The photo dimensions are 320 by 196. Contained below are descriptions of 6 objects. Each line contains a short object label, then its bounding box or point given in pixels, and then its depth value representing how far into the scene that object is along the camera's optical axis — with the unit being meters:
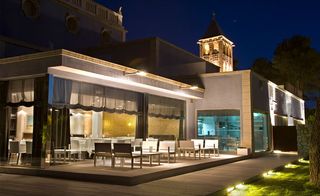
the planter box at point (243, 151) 11.03
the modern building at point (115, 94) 7.34
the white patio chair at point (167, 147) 8.44
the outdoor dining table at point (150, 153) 7.39
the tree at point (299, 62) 25.06
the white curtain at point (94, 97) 7.76
